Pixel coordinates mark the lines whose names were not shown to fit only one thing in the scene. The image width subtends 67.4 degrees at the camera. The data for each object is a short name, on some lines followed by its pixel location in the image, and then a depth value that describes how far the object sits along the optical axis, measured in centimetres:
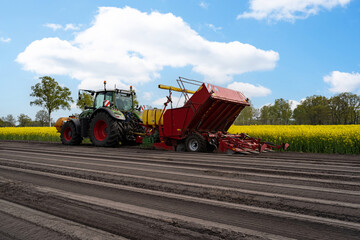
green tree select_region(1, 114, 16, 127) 8775
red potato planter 888
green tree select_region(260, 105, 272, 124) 6172
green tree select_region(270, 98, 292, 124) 5903
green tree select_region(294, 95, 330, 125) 5741
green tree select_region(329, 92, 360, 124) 5594
